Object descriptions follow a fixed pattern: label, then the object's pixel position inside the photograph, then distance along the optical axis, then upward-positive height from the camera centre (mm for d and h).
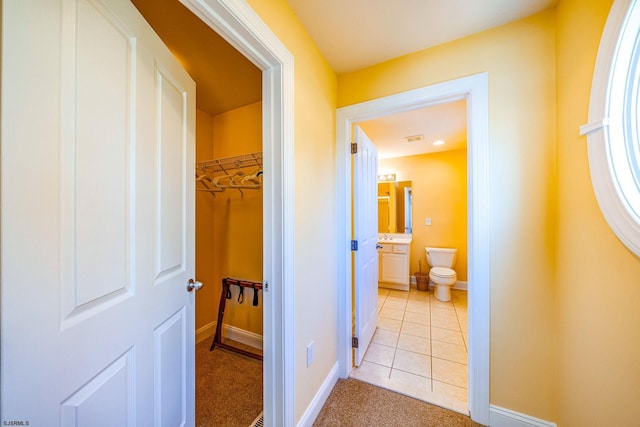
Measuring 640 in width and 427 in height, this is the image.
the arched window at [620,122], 757 +349
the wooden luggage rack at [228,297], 1951 -826
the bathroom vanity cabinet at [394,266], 3600 -881
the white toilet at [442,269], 3170 -869
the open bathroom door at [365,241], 1839 -266
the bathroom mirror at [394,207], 4062 +131
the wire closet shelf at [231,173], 1905 +406
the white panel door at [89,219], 457 -14
